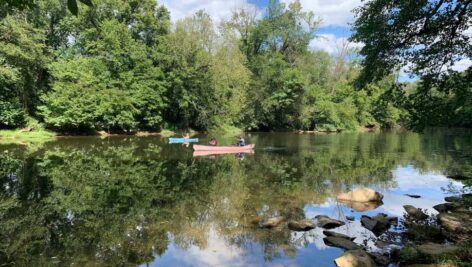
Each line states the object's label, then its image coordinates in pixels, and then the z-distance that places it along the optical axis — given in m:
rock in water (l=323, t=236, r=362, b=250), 9.49
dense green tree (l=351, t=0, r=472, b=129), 11.12
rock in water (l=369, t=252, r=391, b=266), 8.25
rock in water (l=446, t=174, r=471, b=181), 19.31
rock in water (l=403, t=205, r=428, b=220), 11.93
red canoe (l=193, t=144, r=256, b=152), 28.64
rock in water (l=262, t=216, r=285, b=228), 11.36
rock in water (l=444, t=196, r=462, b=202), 14.08
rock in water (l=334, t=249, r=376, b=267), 7.81
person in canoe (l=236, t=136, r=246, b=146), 30.55
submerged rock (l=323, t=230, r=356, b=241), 10.29
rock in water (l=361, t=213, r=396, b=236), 11.09
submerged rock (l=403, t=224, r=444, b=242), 9.82
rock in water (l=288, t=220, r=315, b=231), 11.09
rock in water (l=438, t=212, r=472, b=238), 9.96
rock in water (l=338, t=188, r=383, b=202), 14.63
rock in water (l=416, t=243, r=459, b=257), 7.67
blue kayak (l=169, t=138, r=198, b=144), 37.05
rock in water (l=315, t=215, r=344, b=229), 11.49
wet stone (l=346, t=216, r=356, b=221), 12.30
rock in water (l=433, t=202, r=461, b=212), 12.81
